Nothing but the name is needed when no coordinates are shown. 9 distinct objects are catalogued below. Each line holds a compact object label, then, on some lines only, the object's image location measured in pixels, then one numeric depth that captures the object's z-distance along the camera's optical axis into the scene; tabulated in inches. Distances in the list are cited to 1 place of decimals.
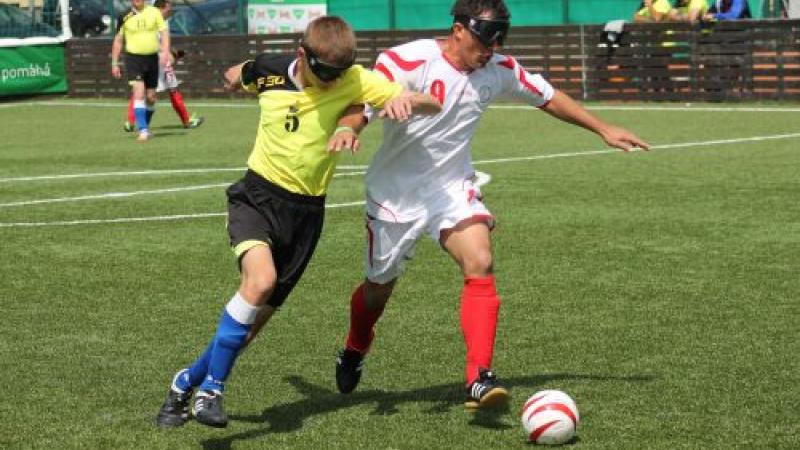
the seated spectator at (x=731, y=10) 1124.5
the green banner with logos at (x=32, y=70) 1450.5
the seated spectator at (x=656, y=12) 1161.4
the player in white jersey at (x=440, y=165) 291.9
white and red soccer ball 254.7
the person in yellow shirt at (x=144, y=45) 999.0
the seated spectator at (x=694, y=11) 1120.2
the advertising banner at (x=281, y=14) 1430.9
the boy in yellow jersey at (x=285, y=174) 266.4
